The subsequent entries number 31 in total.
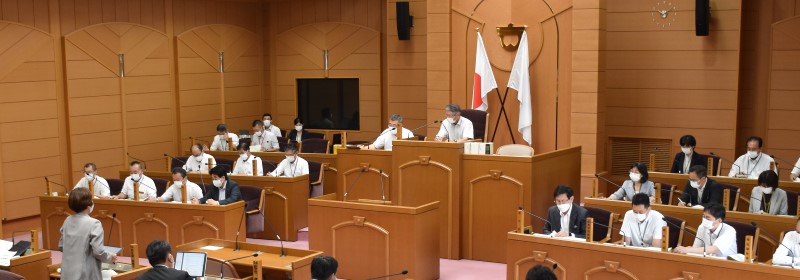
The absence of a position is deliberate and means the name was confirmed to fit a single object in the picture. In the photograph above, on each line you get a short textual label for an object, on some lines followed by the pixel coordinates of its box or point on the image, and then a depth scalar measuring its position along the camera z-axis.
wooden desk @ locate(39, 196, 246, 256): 8.91
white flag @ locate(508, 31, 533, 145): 11.02
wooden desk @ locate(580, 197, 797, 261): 7.46
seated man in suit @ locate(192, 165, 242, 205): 9.35
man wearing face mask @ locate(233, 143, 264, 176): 11.03
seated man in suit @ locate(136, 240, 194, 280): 5.54
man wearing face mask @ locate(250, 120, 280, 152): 13.93
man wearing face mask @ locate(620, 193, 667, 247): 7.25
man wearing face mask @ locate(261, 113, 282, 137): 14.45
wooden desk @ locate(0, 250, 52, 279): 6.81
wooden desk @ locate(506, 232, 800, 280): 6.12
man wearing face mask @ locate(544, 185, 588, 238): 7.75
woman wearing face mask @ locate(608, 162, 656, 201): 8.81
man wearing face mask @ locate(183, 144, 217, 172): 11.34
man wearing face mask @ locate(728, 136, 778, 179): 10.02
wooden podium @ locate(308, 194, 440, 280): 7.87
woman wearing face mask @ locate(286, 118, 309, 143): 14.56
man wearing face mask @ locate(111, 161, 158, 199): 10.11
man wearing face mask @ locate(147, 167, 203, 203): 9.45
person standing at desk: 6.16
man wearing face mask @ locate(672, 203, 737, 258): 6.66
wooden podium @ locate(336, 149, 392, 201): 9.59
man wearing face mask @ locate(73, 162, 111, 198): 10.27
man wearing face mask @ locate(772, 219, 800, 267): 6.44
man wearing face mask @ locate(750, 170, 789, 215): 8.36
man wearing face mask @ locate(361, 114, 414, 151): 10.09
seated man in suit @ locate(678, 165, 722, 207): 8.70
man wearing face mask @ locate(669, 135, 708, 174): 10.45
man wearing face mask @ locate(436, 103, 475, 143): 9.90
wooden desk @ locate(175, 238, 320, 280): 6.57
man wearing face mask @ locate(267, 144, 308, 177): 10.55
